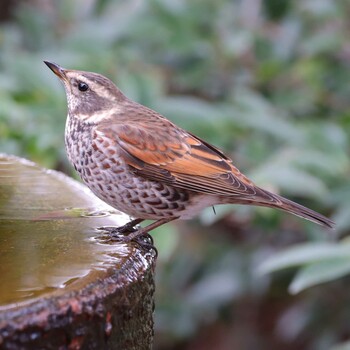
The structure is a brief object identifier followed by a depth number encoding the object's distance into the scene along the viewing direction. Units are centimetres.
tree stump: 393
